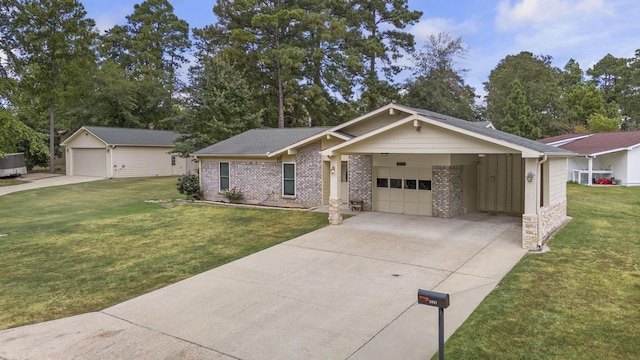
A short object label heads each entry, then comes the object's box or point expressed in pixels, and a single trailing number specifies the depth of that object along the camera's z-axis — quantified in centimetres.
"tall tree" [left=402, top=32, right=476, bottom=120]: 3403
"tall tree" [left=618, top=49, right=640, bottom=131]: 4462
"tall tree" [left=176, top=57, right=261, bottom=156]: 2556
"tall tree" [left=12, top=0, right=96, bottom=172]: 3225
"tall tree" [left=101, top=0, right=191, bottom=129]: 4303
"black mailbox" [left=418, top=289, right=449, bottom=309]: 433
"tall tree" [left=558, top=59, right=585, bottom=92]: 5491
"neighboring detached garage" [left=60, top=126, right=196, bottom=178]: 3073
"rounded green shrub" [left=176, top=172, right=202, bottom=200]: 1948
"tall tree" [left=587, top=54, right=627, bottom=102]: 5131
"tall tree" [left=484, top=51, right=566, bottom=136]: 3769
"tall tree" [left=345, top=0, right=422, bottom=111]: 3606
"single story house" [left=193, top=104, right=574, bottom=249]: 1052
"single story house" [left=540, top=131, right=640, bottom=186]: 2262
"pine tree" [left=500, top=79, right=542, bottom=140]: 3194
